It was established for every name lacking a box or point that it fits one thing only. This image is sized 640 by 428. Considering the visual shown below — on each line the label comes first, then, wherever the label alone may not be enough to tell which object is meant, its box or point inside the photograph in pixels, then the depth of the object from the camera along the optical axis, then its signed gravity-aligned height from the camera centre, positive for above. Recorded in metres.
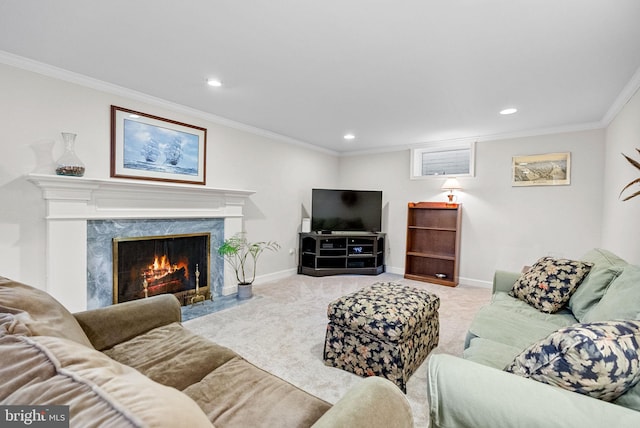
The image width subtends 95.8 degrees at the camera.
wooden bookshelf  4.63 -0.52
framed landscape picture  3.93 +0.63
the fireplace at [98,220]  2.53 -0.16
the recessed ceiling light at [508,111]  3.28 +1.19
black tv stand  5.05 -0.78
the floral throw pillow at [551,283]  2.13 -0.53
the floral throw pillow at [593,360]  0.91 -0.47
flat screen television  5.18 -0.01
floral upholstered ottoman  1.91 -0.87
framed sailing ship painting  2.96 +0.65
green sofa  0.86 -0.59
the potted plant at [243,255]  3.76 -0.69
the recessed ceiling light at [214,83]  2.70 +1.18
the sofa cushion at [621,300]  1.39 -0.43
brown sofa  0.52 -0.59
